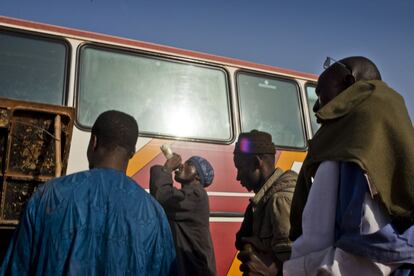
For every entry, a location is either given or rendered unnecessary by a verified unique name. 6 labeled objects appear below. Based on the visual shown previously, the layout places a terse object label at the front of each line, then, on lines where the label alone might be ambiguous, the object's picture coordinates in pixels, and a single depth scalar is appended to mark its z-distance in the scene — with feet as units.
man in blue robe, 6.14
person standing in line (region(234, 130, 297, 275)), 6.93
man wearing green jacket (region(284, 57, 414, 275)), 5.10
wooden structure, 9.82
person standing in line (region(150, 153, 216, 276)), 13.91
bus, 15.38
